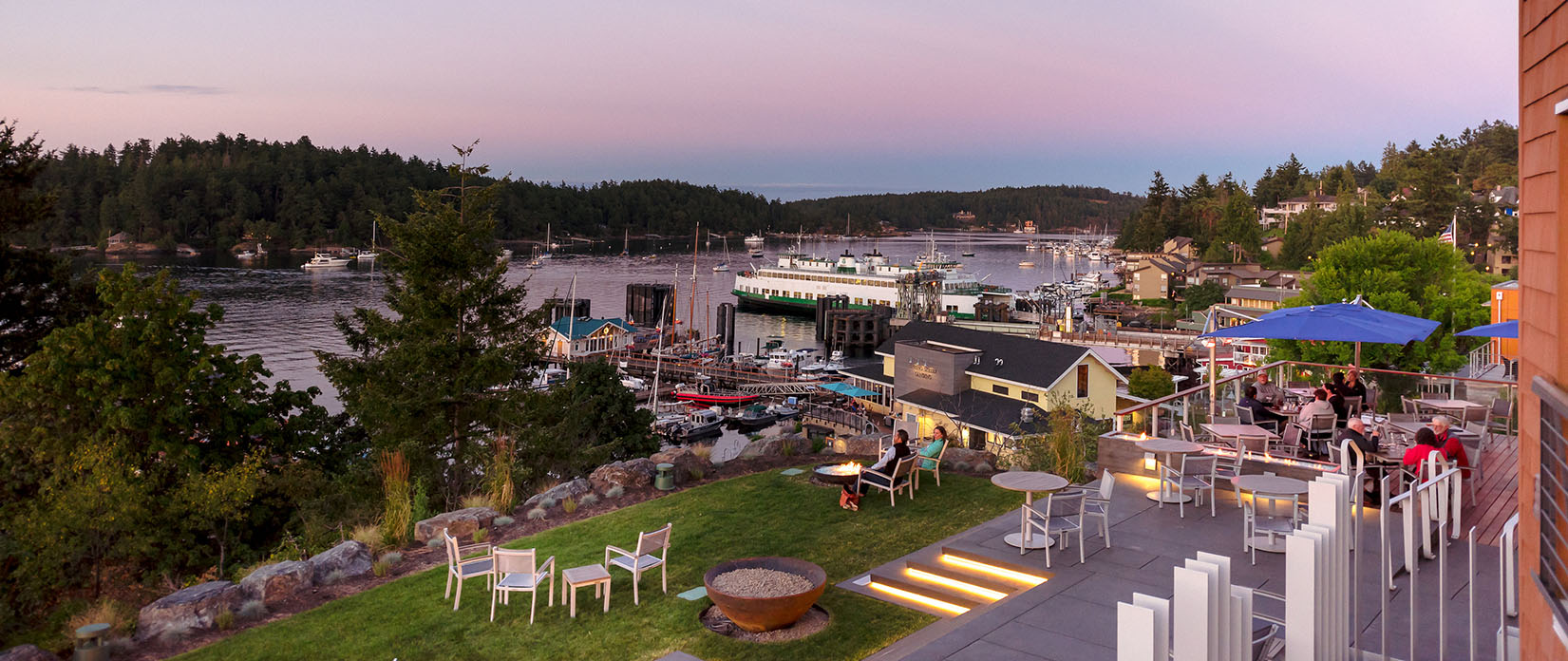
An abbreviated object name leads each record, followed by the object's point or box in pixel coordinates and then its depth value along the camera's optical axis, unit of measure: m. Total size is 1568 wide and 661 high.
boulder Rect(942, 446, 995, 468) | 11.02
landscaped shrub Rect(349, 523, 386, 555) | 9.19
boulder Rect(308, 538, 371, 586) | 8.19
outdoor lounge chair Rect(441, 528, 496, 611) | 7.22
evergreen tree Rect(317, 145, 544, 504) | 15.70
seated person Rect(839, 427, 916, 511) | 9.35
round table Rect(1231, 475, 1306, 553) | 7.04
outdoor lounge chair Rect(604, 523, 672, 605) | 7.11
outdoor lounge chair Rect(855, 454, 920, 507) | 9.30
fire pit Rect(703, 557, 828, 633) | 6.29
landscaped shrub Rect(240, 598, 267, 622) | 7.39
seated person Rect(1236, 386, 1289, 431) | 9.87
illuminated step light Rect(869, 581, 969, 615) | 6.66
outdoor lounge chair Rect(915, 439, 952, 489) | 9.98
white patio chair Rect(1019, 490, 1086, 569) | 7.18
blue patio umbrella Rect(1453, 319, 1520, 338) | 10.18
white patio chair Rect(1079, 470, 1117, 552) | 7.37
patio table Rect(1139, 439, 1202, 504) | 8.35
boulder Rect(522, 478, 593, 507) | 10.33
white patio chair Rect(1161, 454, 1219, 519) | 8.09
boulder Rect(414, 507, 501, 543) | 9.36
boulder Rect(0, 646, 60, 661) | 6.66
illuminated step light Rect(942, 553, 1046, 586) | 6.96
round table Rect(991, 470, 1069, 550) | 7.46
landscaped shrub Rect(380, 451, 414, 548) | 9.43
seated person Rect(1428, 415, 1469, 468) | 7.24
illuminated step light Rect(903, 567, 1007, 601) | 6.84
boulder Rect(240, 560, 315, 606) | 7.71
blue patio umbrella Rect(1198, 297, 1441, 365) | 9.48
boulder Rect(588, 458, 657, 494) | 10.82
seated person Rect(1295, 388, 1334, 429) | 8.96
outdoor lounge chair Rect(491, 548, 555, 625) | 6.84
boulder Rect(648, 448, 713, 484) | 11.23
